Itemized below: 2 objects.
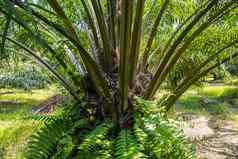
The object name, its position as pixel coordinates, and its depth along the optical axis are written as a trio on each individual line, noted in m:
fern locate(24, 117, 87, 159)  1.57
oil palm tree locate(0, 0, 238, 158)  1.49
